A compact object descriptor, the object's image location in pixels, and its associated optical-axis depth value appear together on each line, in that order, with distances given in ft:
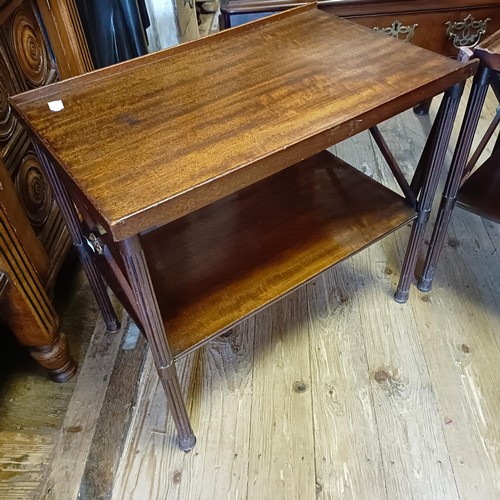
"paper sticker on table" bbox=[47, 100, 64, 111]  2.58
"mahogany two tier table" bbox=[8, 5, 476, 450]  2.18
